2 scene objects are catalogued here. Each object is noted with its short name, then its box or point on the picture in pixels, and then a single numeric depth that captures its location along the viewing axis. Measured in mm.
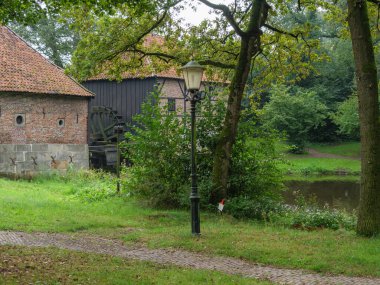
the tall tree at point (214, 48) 12859
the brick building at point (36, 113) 21531
